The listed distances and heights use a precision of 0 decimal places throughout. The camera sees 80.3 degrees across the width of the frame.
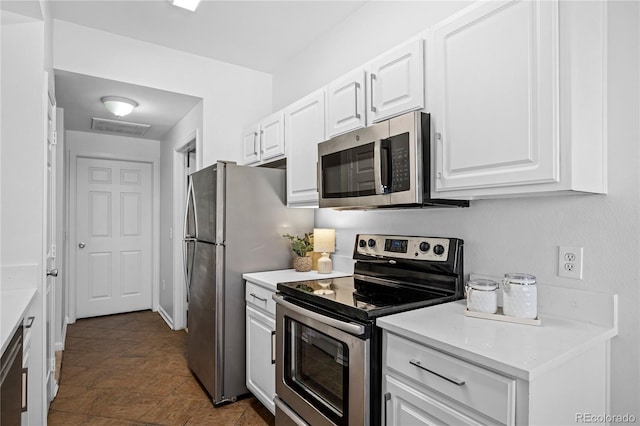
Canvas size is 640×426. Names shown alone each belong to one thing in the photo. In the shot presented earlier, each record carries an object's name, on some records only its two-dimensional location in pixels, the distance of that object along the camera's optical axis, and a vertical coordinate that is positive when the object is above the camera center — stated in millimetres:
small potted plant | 2570 -266
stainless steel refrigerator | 2459 -257
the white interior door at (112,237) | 4586 -310
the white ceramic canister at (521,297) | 1377 -308
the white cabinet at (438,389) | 1039 -541
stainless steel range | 1435 -457
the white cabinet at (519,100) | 1182 +391
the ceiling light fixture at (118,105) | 3266 +932
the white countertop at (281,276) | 2244 -409
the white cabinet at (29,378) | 1745 -838
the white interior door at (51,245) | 2395 -224
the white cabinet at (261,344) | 2199 -804
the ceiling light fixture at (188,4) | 2340 +1301
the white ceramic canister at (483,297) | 1454 -325
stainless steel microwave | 1596 +219
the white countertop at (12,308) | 1271 -394
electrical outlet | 1396 -183
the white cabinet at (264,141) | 2699 +555
